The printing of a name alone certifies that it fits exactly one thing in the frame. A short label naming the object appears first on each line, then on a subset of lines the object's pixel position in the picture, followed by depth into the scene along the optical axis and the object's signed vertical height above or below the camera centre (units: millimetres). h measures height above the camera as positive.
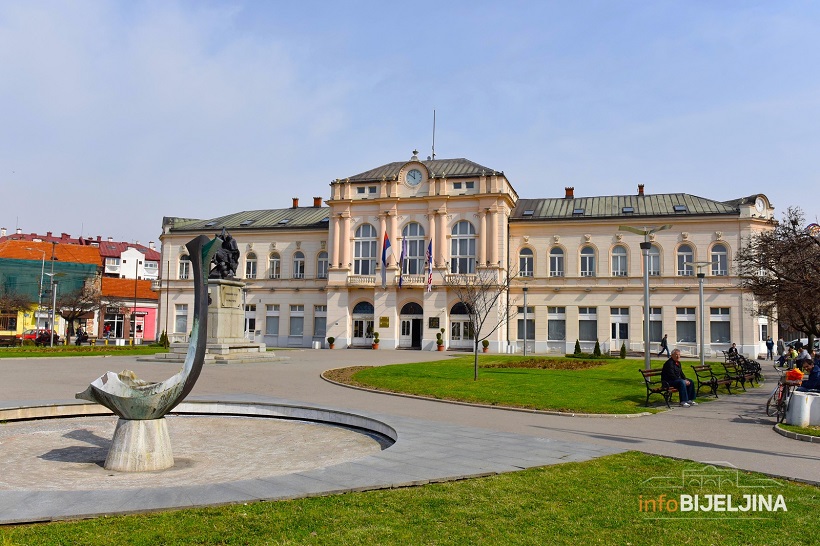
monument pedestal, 29245 -433
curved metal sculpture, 9039 -940
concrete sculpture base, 8891 -1801
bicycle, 13944 -1504
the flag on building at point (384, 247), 48094 +5887
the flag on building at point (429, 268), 48000 +4403
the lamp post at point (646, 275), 21594 +1948
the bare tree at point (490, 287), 45844 +2904
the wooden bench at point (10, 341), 45703 -1669
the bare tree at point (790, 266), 19406 +2150
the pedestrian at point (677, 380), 16297 -1307
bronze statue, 30453 +3051
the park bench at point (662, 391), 16156 -1582
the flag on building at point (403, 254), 49500 +5537
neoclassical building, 46781 +4911
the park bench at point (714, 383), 18516 -1552
